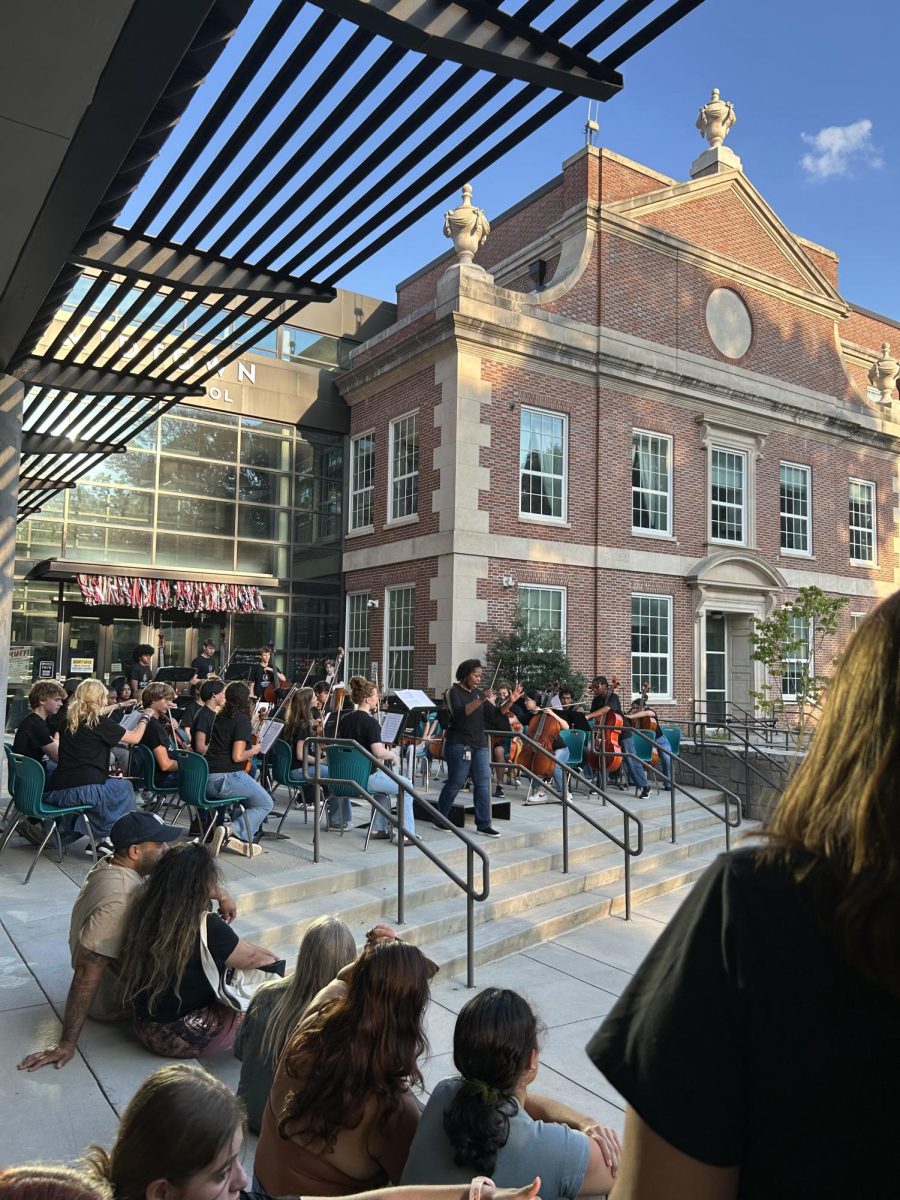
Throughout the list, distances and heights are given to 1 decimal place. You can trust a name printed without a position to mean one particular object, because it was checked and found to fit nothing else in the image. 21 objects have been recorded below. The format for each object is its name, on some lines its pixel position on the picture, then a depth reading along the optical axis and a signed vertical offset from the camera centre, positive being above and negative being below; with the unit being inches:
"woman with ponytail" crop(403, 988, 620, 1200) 106.3 -58.8
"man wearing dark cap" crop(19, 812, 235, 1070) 165.2 -54.0
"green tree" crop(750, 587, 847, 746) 730.8 +5.5
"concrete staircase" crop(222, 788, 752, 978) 260.7 -84.1
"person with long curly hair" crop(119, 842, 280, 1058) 162.1 -60.1
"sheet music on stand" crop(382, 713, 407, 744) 379.6 -35.2
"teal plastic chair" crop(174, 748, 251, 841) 297.3 -47.6
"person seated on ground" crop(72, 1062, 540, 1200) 78.4 -46.1
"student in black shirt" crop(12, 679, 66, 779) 307.6 -30.6
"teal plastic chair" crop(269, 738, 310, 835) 359.3 -50.5
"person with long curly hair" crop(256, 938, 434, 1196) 109.8 -56.7
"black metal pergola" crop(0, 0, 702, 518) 158.7 +114.2
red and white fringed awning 694.5 +40.5
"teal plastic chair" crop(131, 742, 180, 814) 332.5 -50.9
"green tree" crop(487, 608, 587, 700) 655.8 -7.8
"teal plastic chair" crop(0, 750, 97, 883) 273.7 -49.0
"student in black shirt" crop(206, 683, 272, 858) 304.8 -42.1
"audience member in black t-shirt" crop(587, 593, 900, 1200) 37.2 -16.0
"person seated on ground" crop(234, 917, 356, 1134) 136.3 -57.9
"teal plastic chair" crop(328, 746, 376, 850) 330.3 -46.1
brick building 693.3 +186.9
